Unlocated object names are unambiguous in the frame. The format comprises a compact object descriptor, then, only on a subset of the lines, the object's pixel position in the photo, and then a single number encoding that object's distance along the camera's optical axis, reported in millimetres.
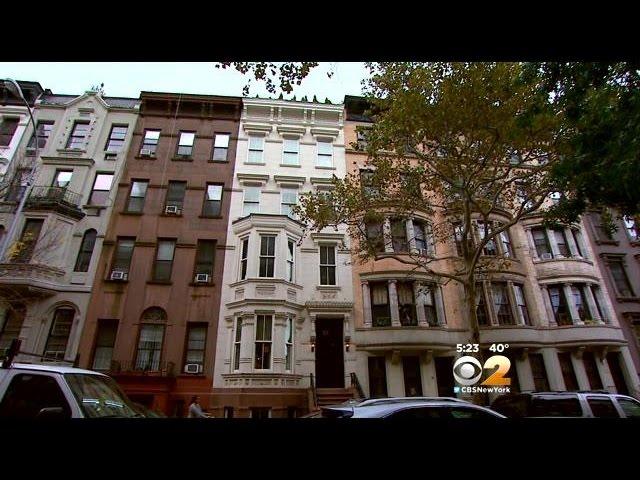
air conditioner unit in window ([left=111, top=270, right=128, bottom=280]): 13227
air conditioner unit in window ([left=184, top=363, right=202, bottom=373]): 12453
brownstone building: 12258
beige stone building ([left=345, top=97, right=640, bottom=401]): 13305
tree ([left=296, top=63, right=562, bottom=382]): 9656
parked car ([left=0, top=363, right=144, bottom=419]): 4297
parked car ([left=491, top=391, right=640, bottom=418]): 6934
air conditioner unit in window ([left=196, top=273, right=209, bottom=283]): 13789
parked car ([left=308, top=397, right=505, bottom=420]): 5363
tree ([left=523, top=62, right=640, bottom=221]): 5871
